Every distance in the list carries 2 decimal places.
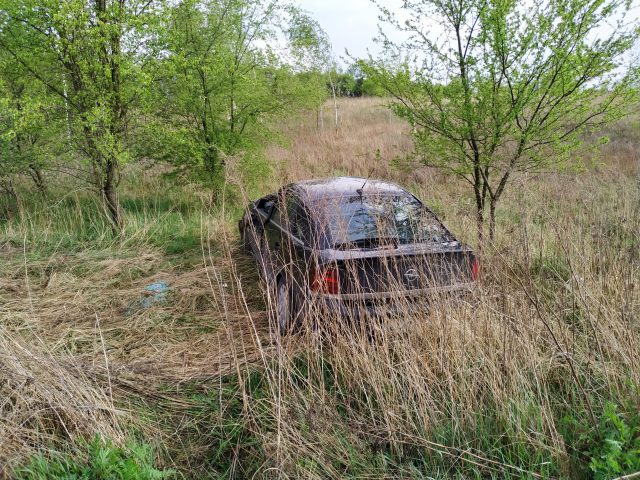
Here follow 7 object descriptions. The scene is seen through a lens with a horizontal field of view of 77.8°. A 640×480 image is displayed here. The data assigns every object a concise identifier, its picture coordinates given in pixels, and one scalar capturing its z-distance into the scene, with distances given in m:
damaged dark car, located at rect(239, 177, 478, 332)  2.94
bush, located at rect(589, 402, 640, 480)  1.84
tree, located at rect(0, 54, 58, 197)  5.44
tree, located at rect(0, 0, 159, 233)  5.41
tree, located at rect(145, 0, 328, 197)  7.13
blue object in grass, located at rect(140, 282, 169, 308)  4.66
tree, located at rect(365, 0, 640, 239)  4.21
